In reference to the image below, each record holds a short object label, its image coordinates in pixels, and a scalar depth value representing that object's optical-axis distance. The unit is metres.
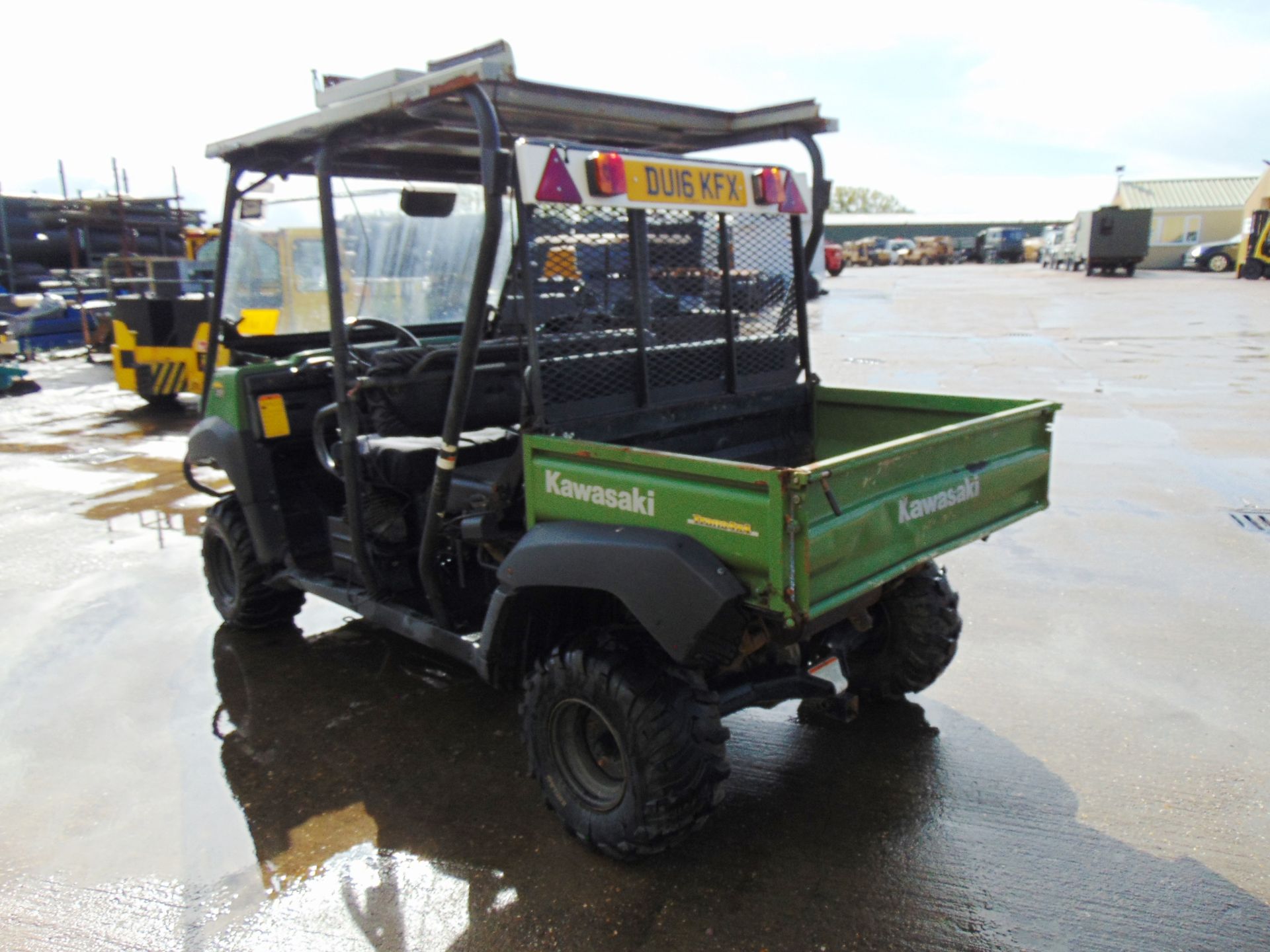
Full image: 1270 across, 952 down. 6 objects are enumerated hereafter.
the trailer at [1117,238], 34.19
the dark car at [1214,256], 35.69
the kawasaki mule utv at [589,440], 2.69
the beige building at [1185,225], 40.34
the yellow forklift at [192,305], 4.46
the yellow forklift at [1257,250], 29.81
